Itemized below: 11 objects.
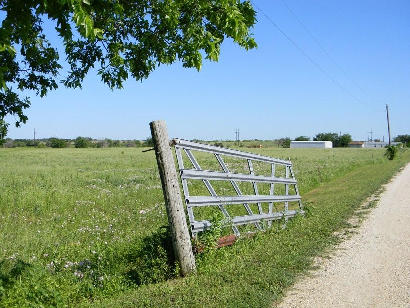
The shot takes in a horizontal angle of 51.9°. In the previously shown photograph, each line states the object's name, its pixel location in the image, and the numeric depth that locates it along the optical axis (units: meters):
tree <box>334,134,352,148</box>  165.36
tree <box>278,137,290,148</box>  142.50
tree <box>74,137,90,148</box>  102.22
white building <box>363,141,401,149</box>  172.62
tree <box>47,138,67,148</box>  98.94
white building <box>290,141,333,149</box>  134.88
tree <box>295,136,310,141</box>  161.88
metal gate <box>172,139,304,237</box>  6.70
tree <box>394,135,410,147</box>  155.62
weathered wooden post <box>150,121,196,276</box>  6.27
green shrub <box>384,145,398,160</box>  48.36
